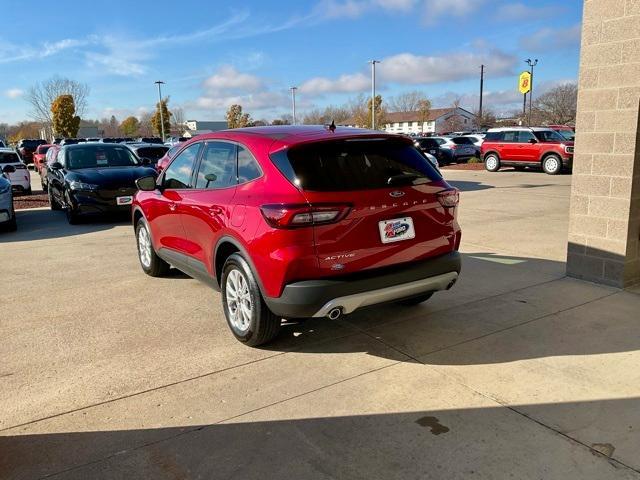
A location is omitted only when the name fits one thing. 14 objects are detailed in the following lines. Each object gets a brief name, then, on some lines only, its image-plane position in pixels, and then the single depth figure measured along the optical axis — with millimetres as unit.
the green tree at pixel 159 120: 73994
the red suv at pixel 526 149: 19812
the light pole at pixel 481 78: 59844
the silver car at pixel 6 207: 9781
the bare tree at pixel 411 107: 97188
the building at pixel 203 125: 102125
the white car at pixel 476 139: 29219
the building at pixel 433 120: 106812
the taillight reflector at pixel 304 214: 3570
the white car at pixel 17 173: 16656
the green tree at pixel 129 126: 94394
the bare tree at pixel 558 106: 61750
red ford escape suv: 3641
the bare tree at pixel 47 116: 51056
